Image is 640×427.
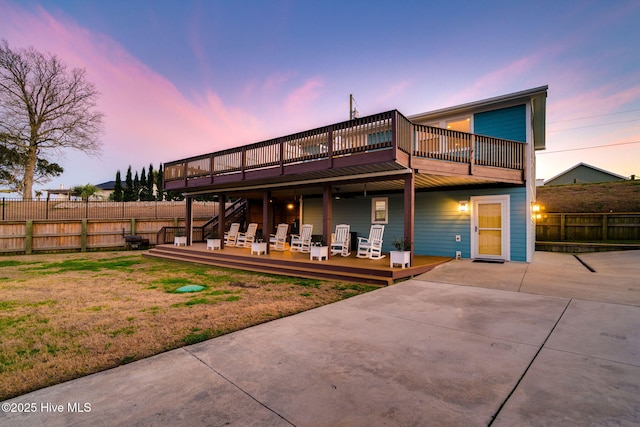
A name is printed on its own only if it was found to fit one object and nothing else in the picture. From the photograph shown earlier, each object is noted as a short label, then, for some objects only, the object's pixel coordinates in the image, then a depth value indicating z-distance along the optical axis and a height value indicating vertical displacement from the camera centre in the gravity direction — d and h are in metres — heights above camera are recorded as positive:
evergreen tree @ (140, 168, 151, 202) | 37.84 +4.00
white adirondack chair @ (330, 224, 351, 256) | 9.54 -0.65
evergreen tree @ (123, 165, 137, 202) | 33.20 +3.26
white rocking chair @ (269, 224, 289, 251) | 11.05 -0.74
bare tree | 16.05 +6.31
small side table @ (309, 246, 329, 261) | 8.35 -0.93
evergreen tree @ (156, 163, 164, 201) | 38.41 +4.59
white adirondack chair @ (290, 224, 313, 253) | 10.41 -0.76
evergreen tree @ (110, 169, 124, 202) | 33.44 +3.01
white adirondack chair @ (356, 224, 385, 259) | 8.67 -0.73
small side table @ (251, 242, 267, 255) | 9.82 -0.97
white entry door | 8.96 -0.18
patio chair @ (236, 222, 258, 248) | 12.01 -0.74
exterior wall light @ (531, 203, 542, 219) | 11.78 +0.50
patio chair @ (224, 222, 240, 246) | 12.49 -0.73
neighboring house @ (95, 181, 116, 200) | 36.70 +4.14
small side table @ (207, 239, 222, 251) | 10.98 -0.95
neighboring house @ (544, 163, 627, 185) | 23.64 +4.13
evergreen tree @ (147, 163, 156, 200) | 38.31 +5.07
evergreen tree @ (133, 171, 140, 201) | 35.41 +3.88
